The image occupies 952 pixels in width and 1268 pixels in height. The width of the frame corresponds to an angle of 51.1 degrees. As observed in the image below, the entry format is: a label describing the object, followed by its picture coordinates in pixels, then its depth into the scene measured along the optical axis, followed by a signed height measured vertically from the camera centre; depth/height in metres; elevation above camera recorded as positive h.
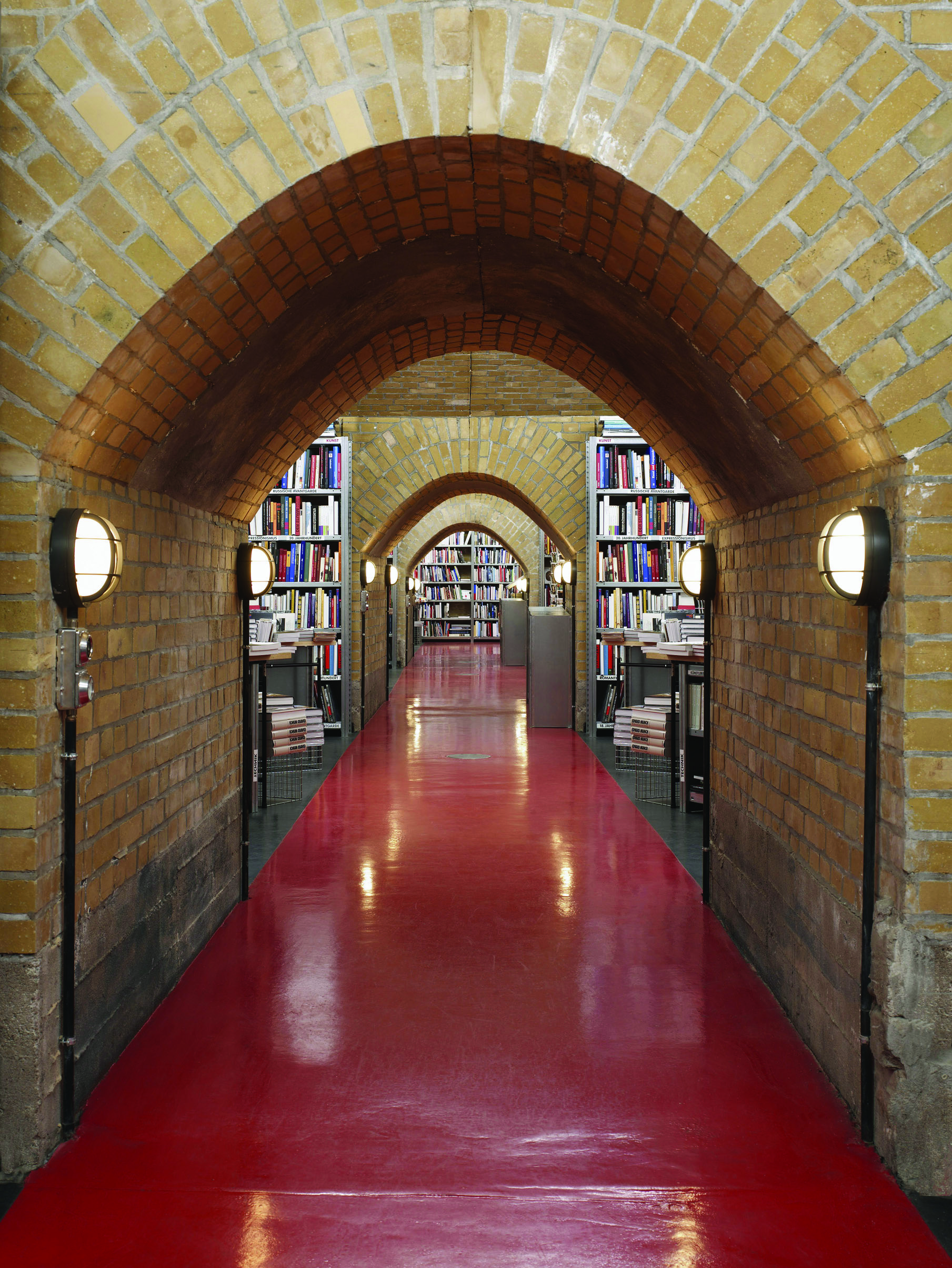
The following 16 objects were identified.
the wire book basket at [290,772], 6.95 -1.31
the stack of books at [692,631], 7.55 -0.19
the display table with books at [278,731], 6.42 -0.88
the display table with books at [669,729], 6.25 -0.87
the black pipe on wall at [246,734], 4.57 -0.62
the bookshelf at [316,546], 9.64 +0.58
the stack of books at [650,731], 7.08 -0.91
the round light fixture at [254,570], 4.56 +0.17
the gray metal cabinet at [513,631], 20.50 -0.53
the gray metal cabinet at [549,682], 10.41 -0.82
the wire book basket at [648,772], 7.00 -1.32
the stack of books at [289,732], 6.84 -0.88
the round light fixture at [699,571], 4.48 +0.15
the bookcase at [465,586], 26.48 +0.53
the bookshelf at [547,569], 17.39 +0.64
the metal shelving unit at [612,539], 9.61 +0.65
